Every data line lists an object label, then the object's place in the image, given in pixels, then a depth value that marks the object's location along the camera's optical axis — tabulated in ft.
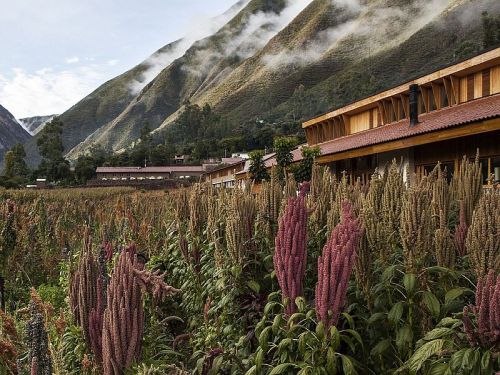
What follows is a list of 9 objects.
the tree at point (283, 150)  81.20
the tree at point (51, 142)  357.32
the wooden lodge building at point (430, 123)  52.06
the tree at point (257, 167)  90.33
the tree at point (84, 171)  290.35
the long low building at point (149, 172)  327.88
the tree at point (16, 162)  291.93
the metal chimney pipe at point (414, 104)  69.05
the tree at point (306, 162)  75.05
